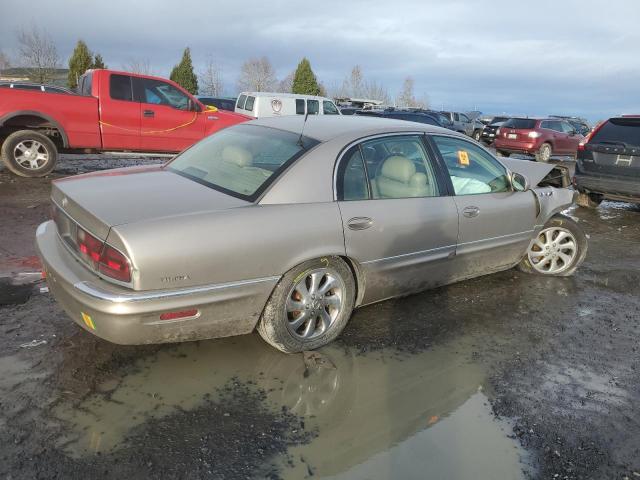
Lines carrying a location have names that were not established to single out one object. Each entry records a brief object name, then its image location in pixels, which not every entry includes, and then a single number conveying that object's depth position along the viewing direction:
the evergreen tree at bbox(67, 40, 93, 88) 30.66
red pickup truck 8.34
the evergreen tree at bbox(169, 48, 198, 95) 34.03
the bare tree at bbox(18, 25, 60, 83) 32.53
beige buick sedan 2.78
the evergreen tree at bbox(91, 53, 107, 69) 31.52
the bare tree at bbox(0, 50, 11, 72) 42.56
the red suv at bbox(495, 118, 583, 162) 17.27
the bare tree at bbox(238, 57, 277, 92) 45.26
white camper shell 16.53
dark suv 7.99
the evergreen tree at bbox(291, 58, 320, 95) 38.12
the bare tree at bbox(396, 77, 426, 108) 60.02
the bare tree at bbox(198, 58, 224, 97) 44.22
